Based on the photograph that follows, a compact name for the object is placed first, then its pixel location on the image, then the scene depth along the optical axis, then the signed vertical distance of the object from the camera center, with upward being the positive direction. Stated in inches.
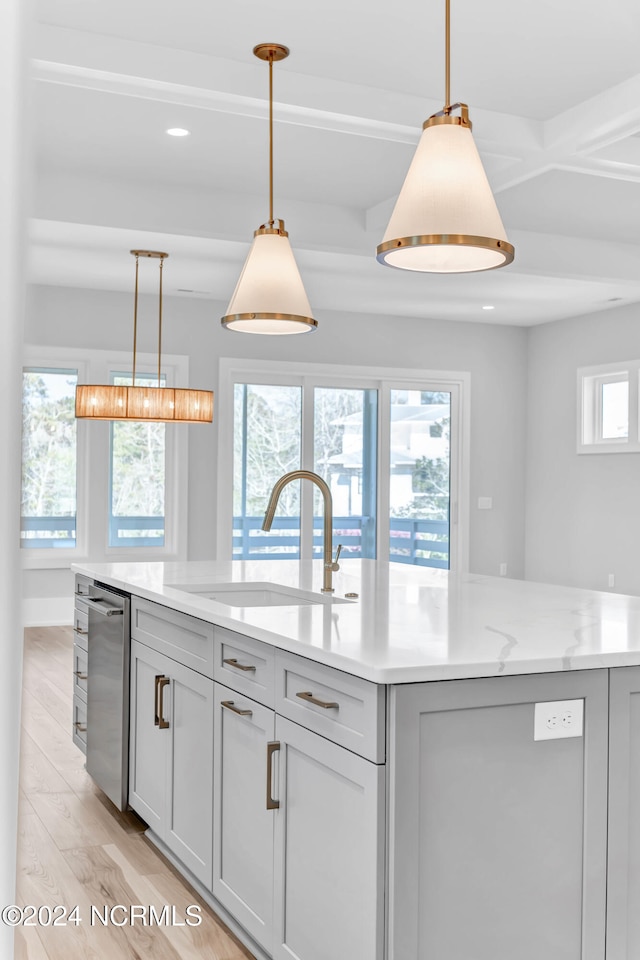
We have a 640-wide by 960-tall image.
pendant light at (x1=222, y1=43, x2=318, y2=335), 119.6 +26.9
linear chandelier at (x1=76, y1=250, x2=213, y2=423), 212.8 +20.4
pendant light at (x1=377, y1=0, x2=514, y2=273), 83.2 +27.3
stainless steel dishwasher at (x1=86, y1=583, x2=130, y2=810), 130.1 -30.2
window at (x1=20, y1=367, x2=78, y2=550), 288.4 +9.0
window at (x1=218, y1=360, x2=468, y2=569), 311.6 +11.9
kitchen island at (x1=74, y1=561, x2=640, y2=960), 69.0 -24.3
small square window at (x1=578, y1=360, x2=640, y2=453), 302.2 +29.2
